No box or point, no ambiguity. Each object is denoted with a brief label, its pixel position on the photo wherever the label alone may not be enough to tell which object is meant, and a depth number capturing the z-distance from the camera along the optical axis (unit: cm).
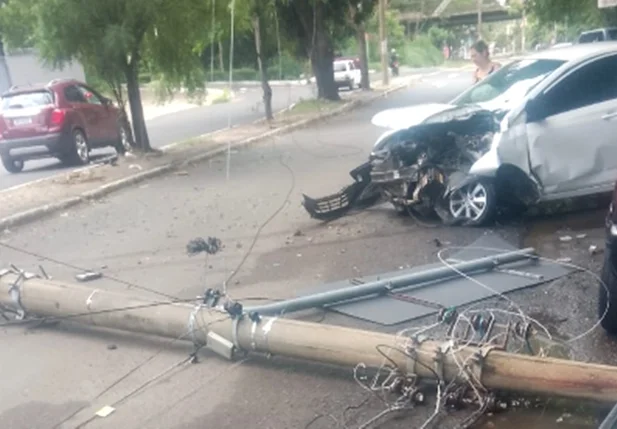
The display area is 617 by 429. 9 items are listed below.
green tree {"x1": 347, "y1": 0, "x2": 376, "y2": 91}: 3359
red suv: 1825
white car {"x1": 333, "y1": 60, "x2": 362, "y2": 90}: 4541
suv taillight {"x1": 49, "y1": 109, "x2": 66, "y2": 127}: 1823
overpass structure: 7756
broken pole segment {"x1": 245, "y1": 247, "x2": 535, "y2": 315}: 662
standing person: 1268
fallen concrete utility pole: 477
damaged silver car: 905
